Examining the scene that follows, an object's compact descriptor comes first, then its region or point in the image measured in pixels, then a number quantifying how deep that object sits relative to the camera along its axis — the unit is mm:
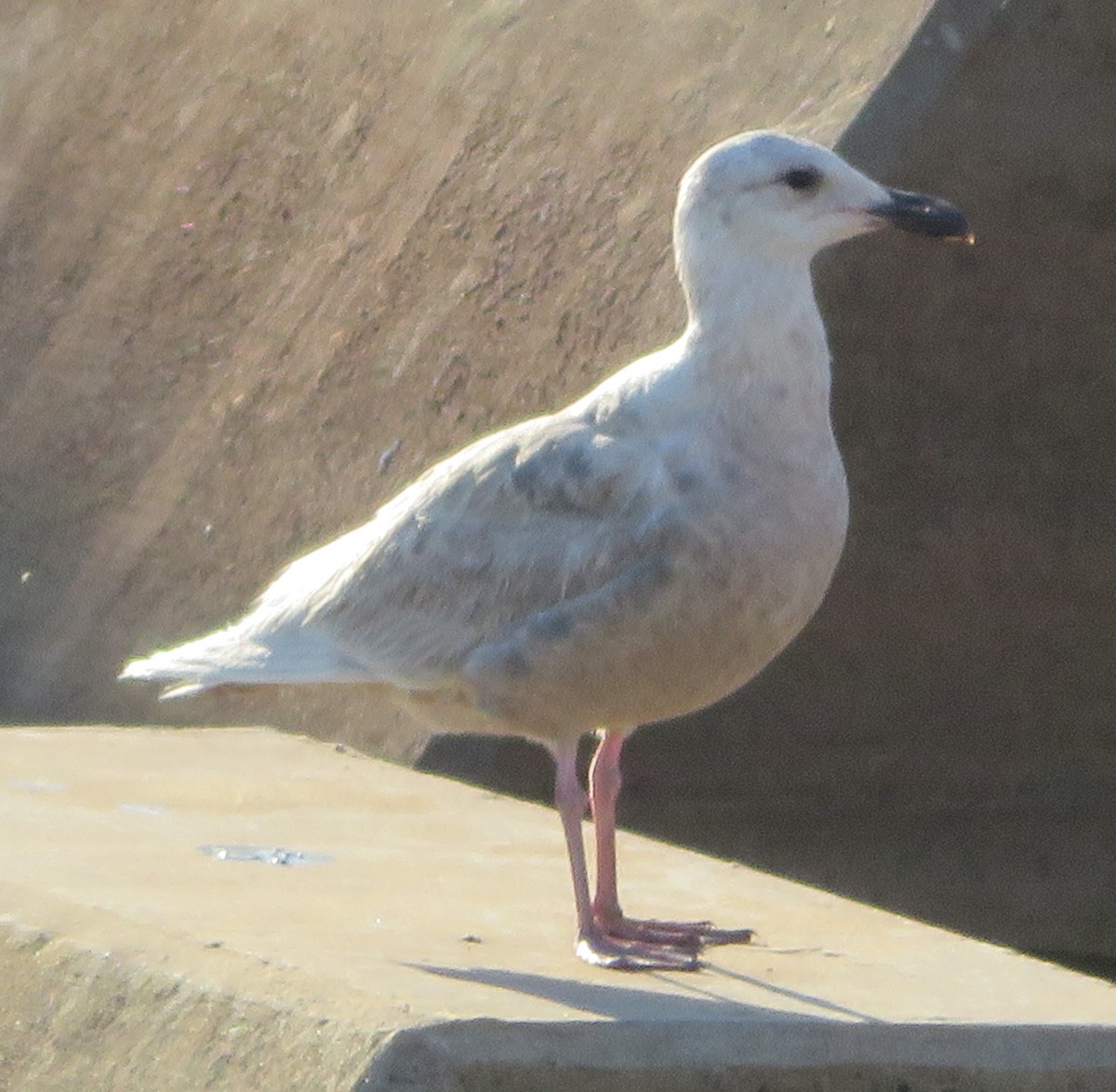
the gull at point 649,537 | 9523
